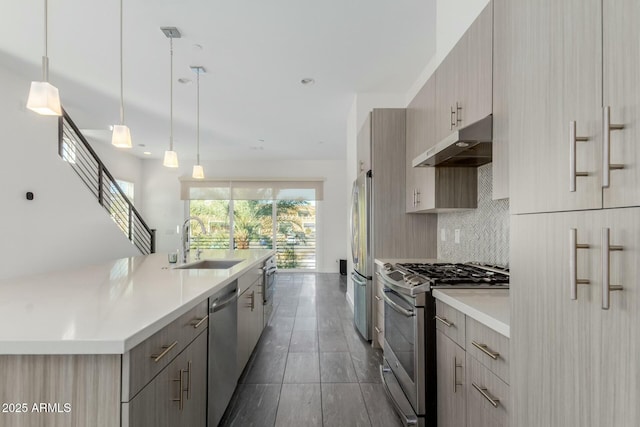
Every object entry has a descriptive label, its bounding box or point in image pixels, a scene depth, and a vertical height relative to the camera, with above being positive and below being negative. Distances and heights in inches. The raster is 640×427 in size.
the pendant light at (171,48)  103.0 +62.5
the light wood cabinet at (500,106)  54.2 +20.7
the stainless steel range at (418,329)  66.1 -25.2
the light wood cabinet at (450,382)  54.6 -30.9
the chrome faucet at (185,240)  116.7 -9.1
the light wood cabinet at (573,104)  24.5 +11.1
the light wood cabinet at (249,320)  88.3 -33.7
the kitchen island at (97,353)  35.0 -17.0
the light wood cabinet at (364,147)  122.2 +30.9
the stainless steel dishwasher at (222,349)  64.9 -31.0
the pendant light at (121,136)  88.1 +23.4
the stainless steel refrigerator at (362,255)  119.6 -15.0
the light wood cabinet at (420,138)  88.4 +25.6
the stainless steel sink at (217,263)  114.5 -17.2
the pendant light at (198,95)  128.7 +62.0
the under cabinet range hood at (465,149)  59.6 +15.8
